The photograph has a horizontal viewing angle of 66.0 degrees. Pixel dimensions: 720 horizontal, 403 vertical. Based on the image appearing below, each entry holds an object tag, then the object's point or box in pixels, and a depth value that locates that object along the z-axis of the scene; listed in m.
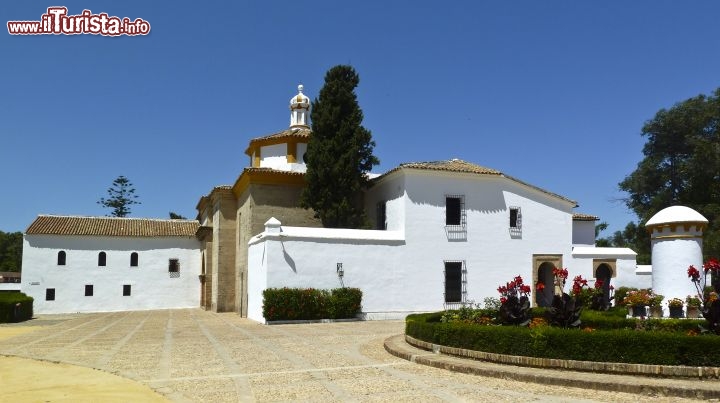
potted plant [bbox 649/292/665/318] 12.66
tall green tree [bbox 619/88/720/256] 35.09
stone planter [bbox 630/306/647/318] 12.77
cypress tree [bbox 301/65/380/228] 21.06
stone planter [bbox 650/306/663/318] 12.68
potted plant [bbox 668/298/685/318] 12.23
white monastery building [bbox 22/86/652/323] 18.81
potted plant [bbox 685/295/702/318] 11.95
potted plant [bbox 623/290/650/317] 12.68
